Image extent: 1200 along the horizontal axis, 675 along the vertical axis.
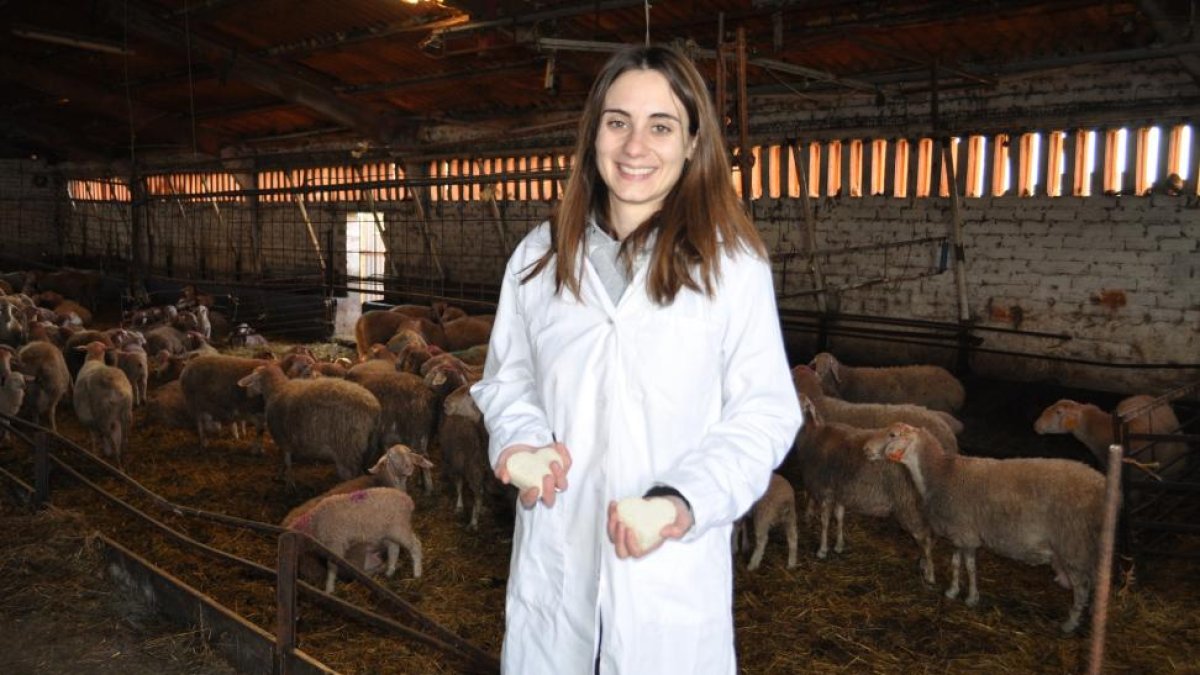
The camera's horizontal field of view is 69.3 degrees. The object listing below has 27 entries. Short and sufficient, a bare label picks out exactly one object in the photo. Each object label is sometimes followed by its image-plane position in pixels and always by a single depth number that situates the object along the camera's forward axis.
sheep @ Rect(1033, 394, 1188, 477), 6.76
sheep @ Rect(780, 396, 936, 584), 5.47
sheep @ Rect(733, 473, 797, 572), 5.39
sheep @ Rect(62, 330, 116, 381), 9.97
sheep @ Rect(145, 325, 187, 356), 10.98
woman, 1.76
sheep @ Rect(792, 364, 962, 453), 6.41
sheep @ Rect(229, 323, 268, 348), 12.30
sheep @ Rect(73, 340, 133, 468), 7.34
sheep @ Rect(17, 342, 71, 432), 8.29
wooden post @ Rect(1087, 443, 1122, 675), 1.81
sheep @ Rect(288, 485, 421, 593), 4.89
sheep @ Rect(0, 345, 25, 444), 7.65
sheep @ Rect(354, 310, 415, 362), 11.78
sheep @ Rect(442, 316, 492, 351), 10.84
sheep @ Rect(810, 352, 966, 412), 8.50
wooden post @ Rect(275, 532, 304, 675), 3.45
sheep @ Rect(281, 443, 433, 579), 5.43
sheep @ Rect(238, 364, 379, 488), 6.55
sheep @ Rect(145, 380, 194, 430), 8.49
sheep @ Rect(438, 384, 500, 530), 6.23
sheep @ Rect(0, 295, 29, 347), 10.60
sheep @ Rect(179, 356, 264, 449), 7.83
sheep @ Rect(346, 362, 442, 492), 7.01
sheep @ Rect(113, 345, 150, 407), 9.13
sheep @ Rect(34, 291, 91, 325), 13.90
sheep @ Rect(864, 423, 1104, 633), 4.69
